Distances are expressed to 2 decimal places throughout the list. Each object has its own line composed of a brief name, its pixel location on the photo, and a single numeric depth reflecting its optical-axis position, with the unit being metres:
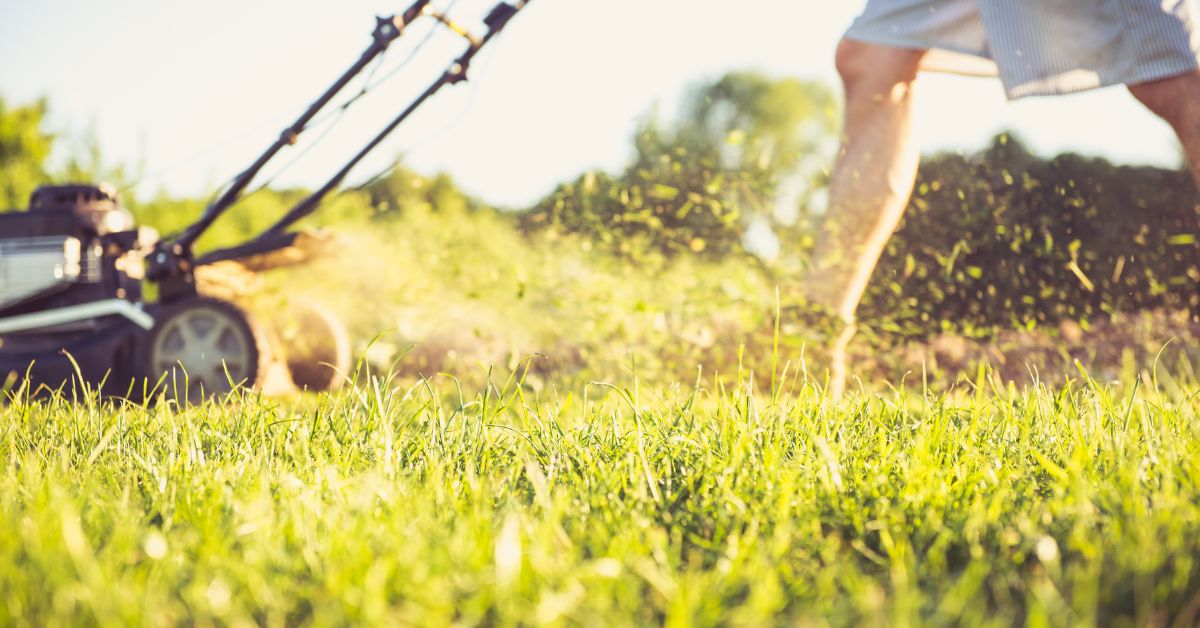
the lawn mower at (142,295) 2.99
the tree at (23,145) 10.48
